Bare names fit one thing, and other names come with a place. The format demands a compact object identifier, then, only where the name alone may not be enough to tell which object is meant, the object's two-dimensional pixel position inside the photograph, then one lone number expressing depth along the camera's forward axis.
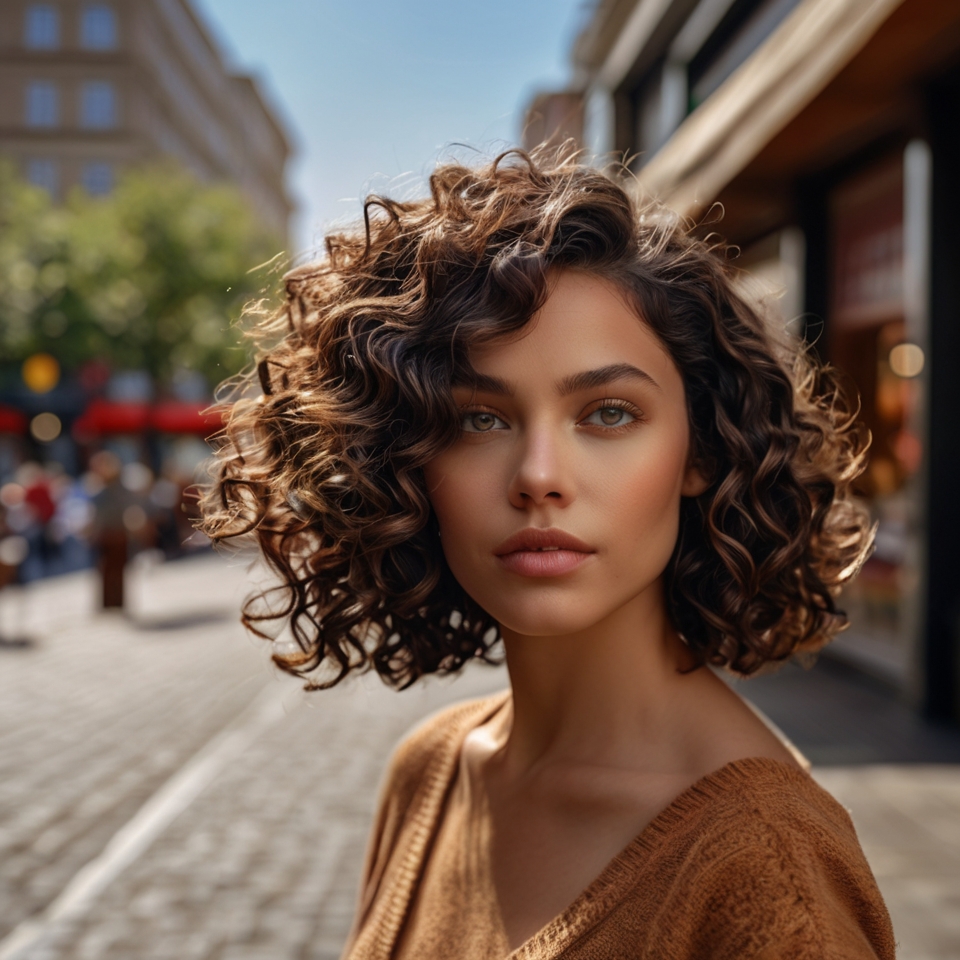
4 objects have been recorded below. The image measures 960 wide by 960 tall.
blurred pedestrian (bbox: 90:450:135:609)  12.84
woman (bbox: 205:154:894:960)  1.15
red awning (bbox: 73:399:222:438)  28.28
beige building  53.16
